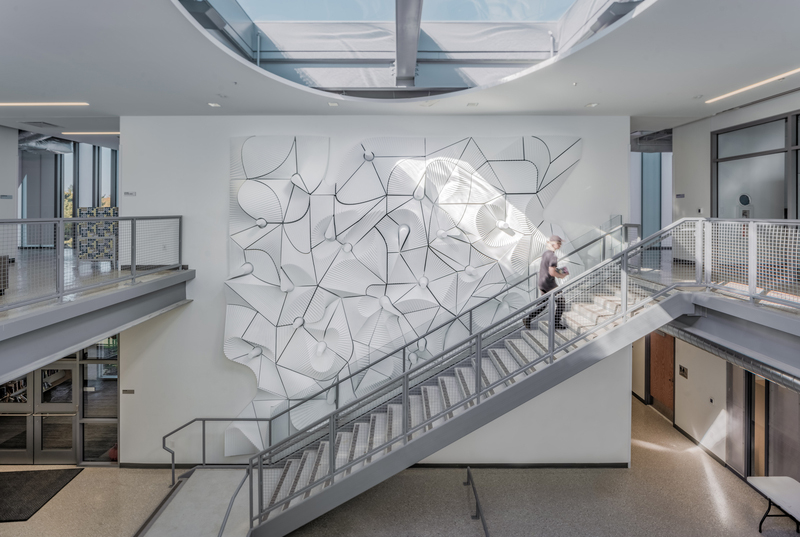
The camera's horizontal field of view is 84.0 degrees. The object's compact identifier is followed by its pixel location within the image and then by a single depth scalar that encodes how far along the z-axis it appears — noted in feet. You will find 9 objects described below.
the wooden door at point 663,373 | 31.42
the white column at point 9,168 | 27.71
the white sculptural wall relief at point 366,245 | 24.43
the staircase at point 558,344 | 16.53
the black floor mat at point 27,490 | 21.25
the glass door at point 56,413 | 25.99
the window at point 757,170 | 21.52
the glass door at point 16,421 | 26.07
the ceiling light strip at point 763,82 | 18.29
